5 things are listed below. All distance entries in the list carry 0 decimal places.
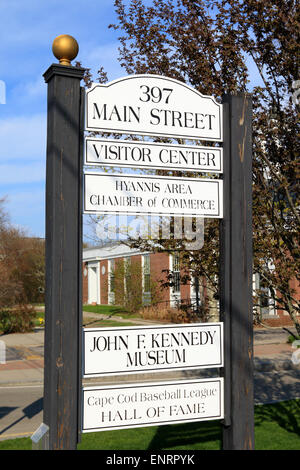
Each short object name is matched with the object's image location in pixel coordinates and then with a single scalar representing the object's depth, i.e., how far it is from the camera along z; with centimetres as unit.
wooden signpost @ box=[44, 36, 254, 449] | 372
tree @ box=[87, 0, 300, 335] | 568
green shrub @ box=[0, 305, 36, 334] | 2122
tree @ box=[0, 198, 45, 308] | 2075
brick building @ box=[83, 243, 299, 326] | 2400
